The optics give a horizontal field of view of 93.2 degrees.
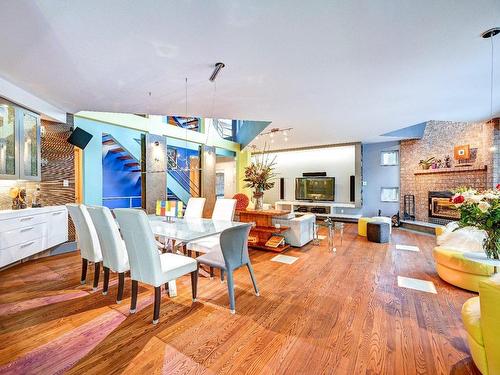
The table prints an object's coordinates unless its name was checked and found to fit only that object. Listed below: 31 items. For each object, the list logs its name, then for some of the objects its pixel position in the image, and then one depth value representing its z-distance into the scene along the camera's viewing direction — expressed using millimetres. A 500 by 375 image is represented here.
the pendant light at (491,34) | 2037
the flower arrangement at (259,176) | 4047
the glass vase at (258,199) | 4332
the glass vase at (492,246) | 2393
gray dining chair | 2252
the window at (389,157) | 7461
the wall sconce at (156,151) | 6297
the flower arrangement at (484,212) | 2232
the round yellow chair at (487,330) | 1278
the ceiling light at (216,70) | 2553
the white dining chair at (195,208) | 3818
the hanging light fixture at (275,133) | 6005
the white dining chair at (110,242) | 2301
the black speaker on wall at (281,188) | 9164
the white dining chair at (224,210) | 3545
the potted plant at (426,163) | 6561
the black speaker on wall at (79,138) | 4293
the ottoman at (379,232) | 4984
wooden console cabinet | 4427
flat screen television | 8164
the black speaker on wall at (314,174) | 8344
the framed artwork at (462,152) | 5691
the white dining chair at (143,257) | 1979
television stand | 7804
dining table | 2322
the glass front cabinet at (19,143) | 3084
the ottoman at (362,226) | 5617
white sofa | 4551
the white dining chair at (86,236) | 2645
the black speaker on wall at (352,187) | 7755
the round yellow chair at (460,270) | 2629
